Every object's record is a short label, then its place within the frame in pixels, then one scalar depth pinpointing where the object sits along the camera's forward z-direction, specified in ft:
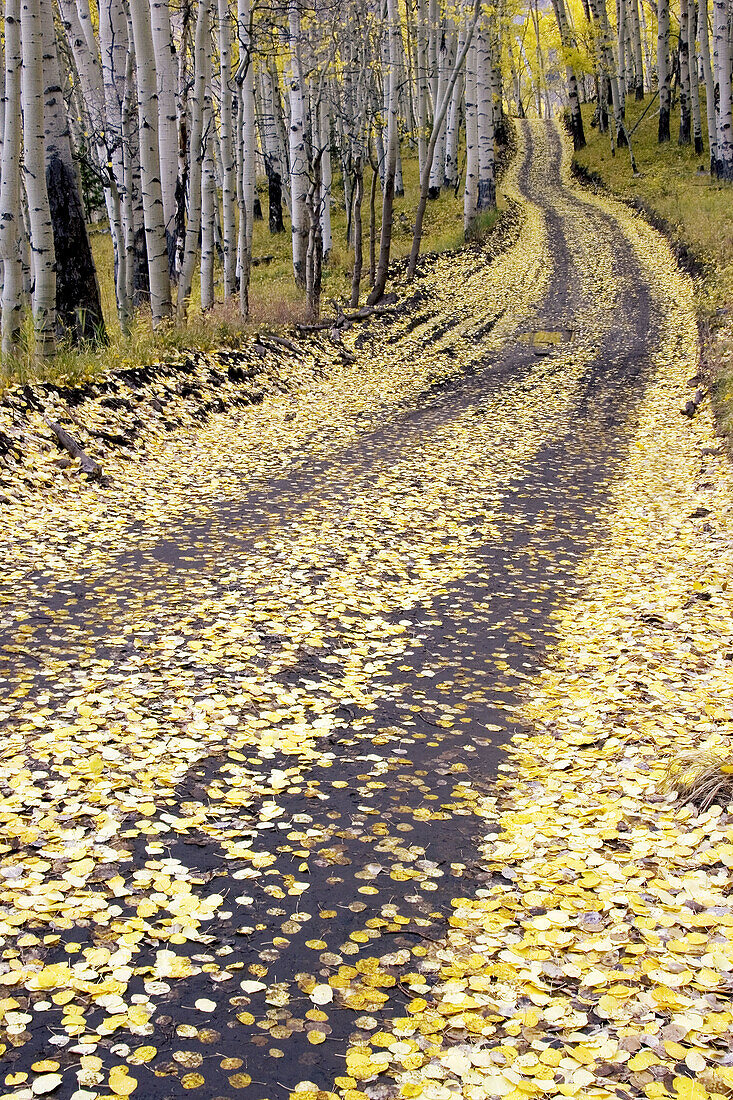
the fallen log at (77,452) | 28.50
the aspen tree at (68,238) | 35.09
